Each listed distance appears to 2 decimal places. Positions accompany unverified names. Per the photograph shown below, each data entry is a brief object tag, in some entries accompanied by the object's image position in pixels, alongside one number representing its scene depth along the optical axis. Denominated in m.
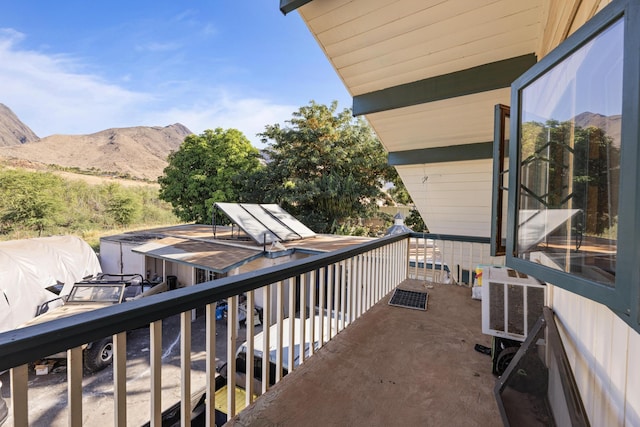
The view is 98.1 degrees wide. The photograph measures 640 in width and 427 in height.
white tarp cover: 6.13
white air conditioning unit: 1.78
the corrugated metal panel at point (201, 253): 5.54
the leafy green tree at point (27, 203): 13.48
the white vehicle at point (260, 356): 3.64
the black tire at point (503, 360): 1.63
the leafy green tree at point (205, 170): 14.86
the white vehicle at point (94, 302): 5.06
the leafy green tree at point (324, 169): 12.59
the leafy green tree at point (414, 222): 12.46
